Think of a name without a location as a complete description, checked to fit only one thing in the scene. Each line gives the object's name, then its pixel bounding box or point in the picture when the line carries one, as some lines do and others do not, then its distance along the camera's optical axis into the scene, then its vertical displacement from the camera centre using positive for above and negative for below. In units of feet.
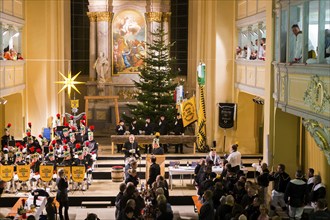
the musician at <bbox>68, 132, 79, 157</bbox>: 80.21 -9.23
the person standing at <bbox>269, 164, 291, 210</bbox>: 56.70 -10.00
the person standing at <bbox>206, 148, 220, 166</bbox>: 72.71 -9.79
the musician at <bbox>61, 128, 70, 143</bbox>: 83.53 -8.61
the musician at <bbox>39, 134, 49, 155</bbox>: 80.89 -9.61
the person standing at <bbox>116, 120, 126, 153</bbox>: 91.05 -8.67
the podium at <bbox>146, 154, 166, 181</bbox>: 72.33 -10.22
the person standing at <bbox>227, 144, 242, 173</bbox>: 68.44 -9.25
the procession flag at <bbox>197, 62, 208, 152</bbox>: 93.97 -7.01
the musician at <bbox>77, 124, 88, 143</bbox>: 85.10 -8.85
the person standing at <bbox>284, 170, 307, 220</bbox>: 53.11 -10.07
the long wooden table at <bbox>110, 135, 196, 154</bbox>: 89.56 -9.72
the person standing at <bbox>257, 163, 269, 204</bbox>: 59.36 -9.87
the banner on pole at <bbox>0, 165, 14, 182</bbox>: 69.26 -10.80
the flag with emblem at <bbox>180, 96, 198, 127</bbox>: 88.74 -6.14
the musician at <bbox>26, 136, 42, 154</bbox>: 76.13 -9.18
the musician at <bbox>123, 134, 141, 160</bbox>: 77.15 -9.57
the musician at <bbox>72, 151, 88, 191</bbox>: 70.90 -9.93
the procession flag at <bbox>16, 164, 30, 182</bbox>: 69.62 -10.83
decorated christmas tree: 98.17 -3.82
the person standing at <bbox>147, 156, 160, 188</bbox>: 64.18 -9.87
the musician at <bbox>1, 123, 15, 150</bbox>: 84.14 -9.19
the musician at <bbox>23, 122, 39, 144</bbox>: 81.43 -8.65
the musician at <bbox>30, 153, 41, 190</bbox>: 71.05 -10.60
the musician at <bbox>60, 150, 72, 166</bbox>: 71.82 -9.89
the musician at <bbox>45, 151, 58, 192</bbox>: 72.08 -10.25
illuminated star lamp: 96.85 -2.67
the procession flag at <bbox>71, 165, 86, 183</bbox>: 69.87 -10.99
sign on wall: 92.63 -6.99
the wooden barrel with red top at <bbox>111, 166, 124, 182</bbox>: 76.38 -12.08
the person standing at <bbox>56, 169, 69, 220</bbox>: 60.13 -11.22
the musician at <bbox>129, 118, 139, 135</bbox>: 92.27 -8.71
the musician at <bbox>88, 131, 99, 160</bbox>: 80.27 -9.62
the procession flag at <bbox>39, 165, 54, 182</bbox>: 69.46 -10.83
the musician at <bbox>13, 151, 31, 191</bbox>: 71.41 -10.19
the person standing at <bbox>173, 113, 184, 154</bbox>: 91.97 -8.65
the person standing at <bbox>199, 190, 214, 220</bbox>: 47.96 -9.95
